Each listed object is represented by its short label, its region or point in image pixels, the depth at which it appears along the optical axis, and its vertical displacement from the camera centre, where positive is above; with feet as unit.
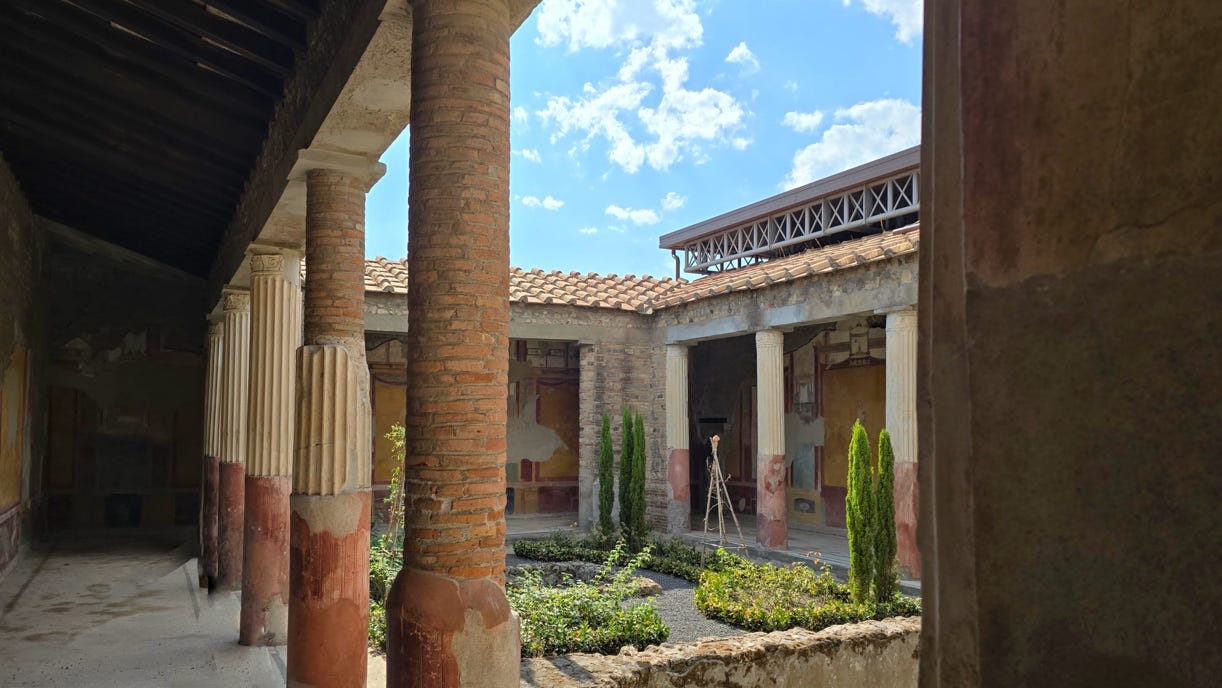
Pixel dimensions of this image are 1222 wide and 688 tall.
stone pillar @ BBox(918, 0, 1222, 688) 2.08 +0.16
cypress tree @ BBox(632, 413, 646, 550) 41.65 -3.87
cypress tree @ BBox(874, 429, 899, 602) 28.30 -4.51
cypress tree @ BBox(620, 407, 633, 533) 42.01 -3.38
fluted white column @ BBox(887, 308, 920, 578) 32.30 -0.58
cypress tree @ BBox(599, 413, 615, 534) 43.68 -3.60
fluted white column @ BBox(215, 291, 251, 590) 29.17 -1.30
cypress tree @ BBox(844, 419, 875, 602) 28.53 -3.70
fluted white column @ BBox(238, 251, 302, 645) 21.88 -1.30
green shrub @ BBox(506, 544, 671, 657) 21.06 -5.53
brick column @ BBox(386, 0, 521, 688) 10.46 +0.89
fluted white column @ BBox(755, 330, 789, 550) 40.11 -1.13
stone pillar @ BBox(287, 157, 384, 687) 15.99 -0.86
